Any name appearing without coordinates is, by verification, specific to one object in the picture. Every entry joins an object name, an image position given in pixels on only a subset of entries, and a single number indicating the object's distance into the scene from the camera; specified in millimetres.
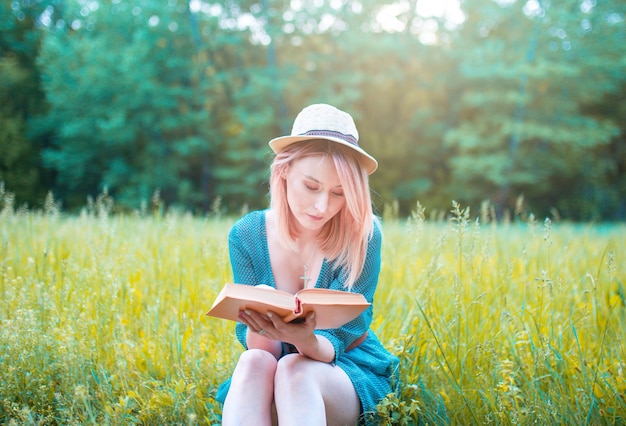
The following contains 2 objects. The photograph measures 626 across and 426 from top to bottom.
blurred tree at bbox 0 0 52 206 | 16406
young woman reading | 1800
